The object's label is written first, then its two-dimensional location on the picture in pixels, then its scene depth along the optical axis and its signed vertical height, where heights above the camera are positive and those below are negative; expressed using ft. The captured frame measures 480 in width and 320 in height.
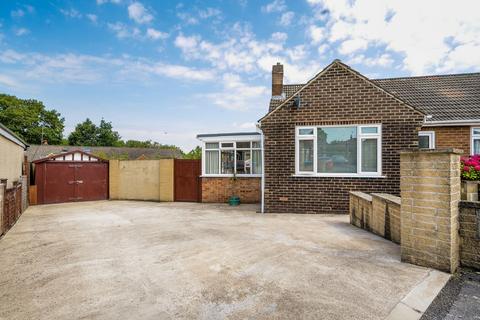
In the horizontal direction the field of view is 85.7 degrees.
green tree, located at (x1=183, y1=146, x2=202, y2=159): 73.56 +2.40
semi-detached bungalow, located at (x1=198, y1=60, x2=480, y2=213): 26.40 +2.56
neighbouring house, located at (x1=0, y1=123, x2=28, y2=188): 26.89 +0.55
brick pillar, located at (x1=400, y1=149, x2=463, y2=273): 11.37 -2.11
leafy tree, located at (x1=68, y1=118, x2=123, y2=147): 191.29 +19.92
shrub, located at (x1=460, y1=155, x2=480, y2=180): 13.82 -0.40
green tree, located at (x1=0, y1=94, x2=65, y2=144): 148.66 +25.23
